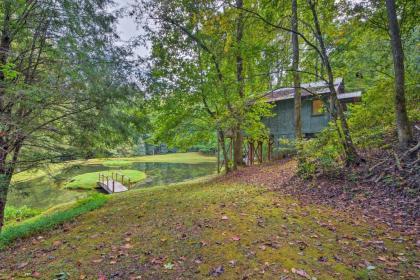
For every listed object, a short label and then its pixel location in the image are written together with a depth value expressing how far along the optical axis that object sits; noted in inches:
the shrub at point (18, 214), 475.1
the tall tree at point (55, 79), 205.9
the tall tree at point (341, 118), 285.6
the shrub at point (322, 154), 299.0
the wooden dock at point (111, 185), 747.4
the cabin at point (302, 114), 627.8
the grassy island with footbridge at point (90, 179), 884.9
